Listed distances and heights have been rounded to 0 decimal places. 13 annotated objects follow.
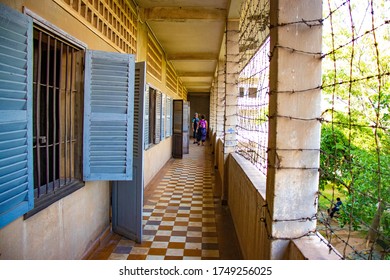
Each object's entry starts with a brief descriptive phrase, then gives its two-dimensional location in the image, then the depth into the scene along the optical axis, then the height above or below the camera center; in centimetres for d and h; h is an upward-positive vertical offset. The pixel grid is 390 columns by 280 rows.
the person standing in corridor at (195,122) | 1321 +4
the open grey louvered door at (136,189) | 344 -76
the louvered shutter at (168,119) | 877 +8
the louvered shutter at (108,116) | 303 +5
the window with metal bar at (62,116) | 261 +3
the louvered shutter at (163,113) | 757 +21
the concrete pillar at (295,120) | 174 +3
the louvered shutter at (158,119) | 699 +6
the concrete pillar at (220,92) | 823 +80
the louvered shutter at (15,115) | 172 +2
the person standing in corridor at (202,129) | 1352 -26
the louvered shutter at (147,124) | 582 -4
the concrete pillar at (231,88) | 519 +58
